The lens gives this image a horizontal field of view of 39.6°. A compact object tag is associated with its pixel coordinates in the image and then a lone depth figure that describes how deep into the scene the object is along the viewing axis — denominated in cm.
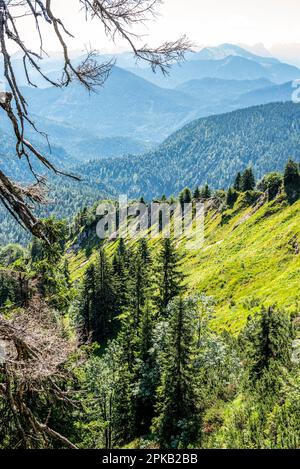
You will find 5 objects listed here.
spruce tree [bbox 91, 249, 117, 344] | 6744
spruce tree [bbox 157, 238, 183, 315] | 5050
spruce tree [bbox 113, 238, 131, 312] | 7125
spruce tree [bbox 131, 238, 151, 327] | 5117
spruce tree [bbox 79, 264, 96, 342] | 6775
